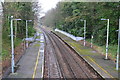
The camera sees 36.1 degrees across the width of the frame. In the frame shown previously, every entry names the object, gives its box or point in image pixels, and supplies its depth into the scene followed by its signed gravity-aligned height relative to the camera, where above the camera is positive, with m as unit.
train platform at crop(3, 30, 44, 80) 13.88 -3.39
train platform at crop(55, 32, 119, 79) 14.72 -3.35
